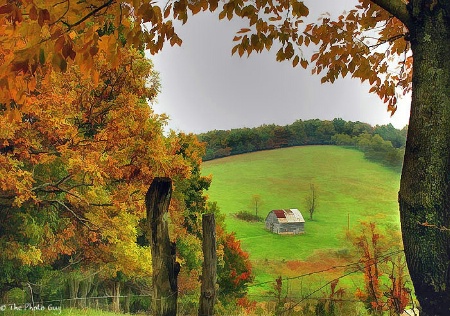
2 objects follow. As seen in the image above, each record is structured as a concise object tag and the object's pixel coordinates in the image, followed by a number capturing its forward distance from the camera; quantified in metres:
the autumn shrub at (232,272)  22.81
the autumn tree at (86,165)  9.05
